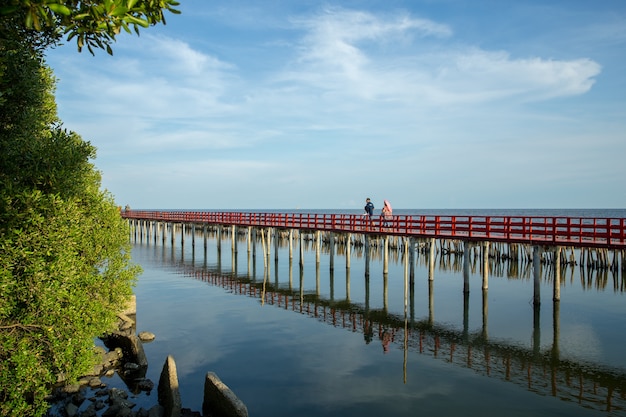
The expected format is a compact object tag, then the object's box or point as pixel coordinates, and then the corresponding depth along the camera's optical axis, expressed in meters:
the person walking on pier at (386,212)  27.11
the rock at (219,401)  9.66
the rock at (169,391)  10.24
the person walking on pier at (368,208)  28.54
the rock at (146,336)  16.11
